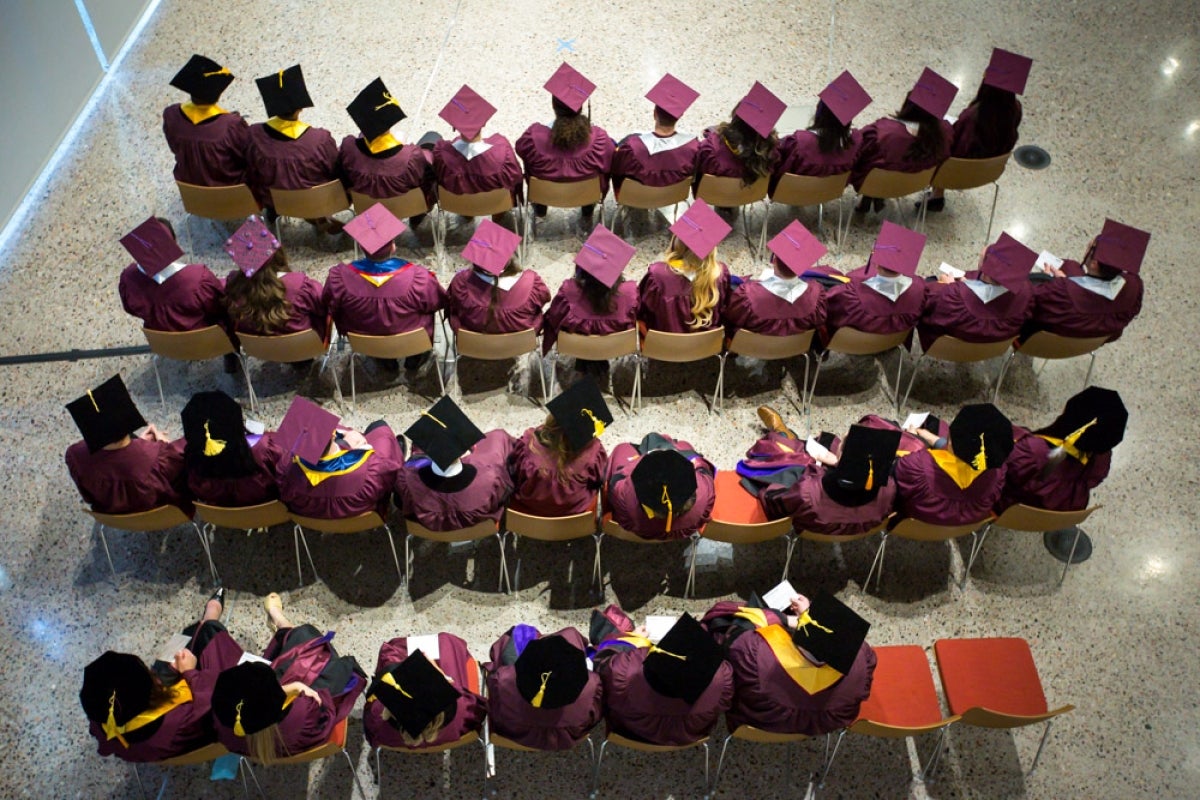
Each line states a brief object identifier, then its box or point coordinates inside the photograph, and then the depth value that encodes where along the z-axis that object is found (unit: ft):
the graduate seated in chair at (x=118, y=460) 15.15
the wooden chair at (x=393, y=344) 17.52
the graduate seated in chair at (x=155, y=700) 12.98
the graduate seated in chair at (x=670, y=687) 13.50
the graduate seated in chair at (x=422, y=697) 13.14
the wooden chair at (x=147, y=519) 15.65
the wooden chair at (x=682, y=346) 17.48
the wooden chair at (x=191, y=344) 17.47
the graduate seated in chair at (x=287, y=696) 12.90
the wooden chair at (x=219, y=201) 19.84
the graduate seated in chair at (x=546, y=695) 13.26
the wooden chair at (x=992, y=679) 14.79
